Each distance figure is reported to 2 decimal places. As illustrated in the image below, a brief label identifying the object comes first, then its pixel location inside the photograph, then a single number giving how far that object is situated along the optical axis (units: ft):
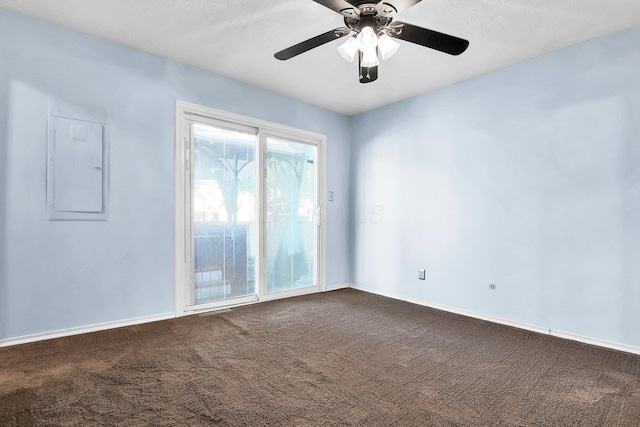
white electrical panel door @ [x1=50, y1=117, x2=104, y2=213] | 8.47
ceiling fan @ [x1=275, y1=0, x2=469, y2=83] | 5.91
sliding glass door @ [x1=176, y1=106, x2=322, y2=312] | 10.85
